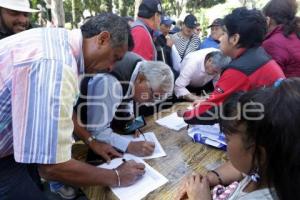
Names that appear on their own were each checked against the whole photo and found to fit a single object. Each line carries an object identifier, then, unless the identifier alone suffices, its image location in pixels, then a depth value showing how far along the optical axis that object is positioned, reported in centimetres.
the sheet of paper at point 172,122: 228
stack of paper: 198
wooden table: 152
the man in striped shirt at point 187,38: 457
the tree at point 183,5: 1697
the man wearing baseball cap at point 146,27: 321
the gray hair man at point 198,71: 308
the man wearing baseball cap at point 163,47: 377
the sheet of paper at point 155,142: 187
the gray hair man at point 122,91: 186
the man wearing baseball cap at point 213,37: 418
